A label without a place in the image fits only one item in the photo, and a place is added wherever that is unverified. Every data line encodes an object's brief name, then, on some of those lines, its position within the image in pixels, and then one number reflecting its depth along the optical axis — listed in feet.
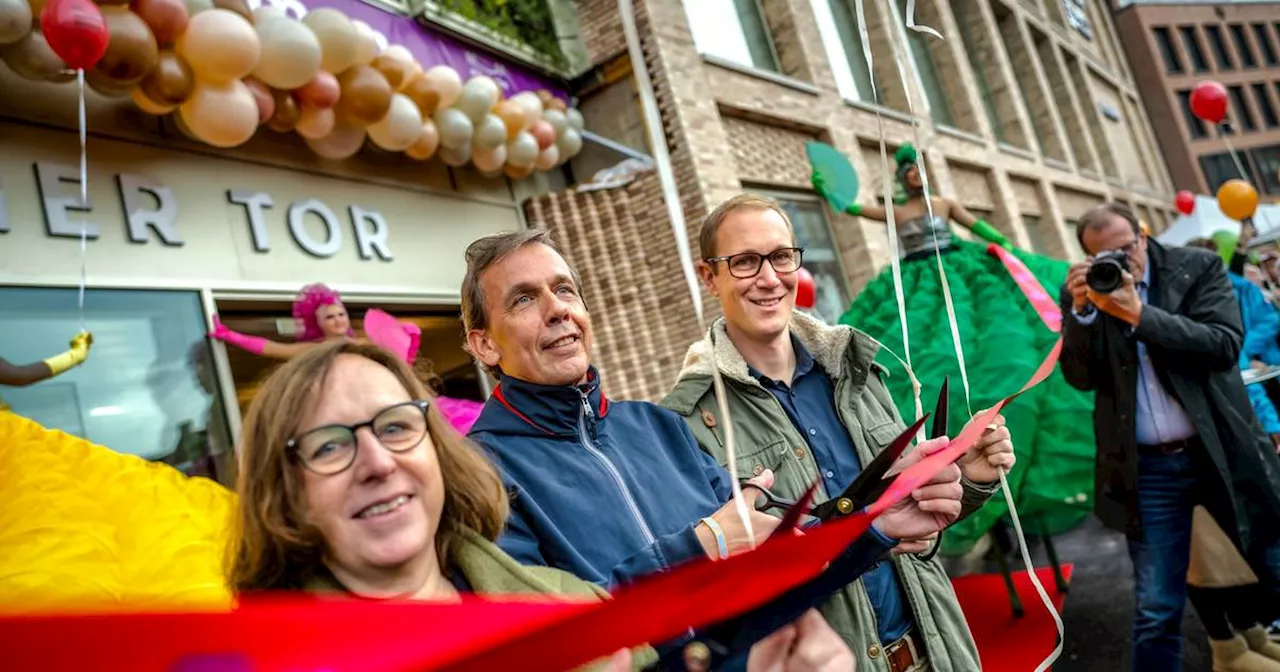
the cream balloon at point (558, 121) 18.76
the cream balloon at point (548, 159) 18.57
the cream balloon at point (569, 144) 19.29
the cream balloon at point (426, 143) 15.12
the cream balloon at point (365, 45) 12.75
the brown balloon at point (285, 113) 12.33
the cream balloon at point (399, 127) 14.07
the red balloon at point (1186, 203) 40.19
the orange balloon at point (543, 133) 17.98
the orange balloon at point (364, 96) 13.12
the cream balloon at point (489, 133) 16.07
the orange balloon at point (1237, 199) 27.81
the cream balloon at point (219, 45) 10.54
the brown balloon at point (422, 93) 14.70
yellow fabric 5.90
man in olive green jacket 5.26
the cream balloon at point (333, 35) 12.30
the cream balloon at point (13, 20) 9.20
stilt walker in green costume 10.87
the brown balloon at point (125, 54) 9.73
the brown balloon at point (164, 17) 10.08
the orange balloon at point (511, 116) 16.85
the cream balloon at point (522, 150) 17.37
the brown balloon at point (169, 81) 10.60
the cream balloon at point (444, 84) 14.78
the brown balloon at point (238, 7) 11.22
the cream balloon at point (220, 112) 11.18
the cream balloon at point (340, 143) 14.20
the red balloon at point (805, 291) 13.66
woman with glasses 3.37
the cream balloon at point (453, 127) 15.25
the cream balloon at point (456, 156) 16.38
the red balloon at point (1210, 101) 25.45
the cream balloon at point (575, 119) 19.79
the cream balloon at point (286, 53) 11.41
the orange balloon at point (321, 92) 12.54
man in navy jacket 4.24
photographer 8.02
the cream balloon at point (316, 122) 12.90
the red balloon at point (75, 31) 8.82
